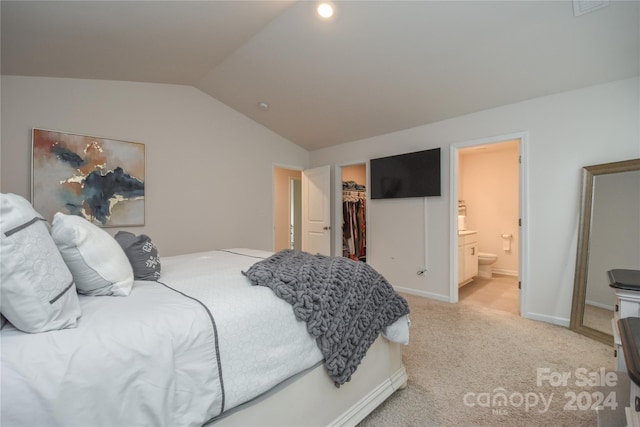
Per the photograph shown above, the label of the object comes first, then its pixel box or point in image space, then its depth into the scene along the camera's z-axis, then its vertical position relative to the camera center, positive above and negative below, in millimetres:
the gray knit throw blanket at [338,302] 1253 -438
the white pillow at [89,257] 1070 -179
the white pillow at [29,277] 757 -186
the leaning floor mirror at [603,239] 2238 -213
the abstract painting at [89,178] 2566 +369
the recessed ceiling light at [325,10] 2152 +1628
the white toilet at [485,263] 4426 -809
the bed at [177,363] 722 -469
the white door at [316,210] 4469 +62
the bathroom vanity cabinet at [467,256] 3615 -593
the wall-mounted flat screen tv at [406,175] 3398 +515
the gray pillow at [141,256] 1495 -234
